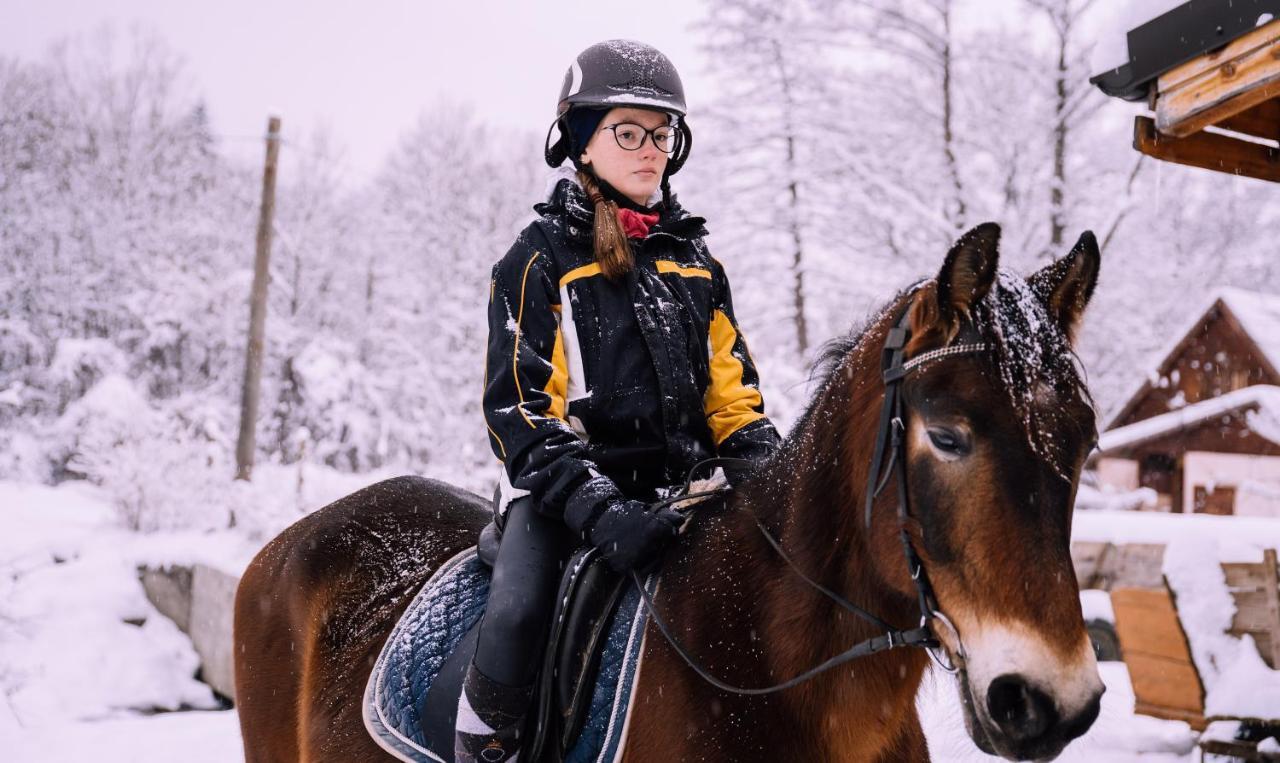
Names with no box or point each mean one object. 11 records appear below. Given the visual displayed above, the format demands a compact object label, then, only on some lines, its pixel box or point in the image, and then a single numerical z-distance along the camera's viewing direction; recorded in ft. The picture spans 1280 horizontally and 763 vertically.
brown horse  4.71
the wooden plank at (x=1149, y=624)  18.29
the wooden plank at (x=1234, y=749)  15.39
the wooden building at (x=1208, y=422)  51.78
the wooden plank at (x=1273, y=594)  16.87
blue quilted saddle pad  6.58
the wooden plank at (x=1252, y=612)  17.16
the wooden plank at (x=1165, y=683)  18.25
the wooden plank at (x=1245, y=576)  17.38
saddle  6.79
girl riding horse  6.89
